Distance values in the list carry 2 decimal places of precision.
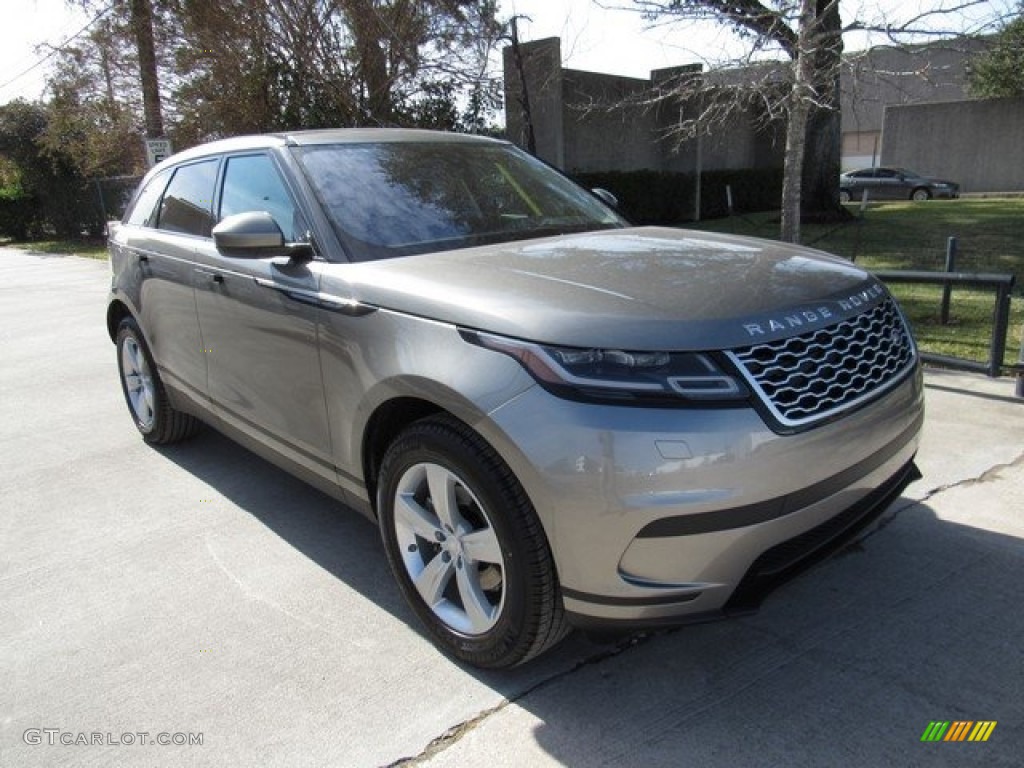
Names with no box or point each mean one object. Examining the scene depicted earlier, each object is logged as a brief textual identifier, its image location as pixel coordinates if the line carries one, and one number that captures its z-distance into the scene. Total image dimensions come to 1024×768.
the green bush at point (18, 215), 26.61
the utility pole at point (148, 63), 14.05
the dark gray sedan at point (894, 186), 29.80
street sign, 14.03
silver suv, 2.17
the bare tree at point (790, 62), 7.44
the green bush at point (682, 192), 18.26
